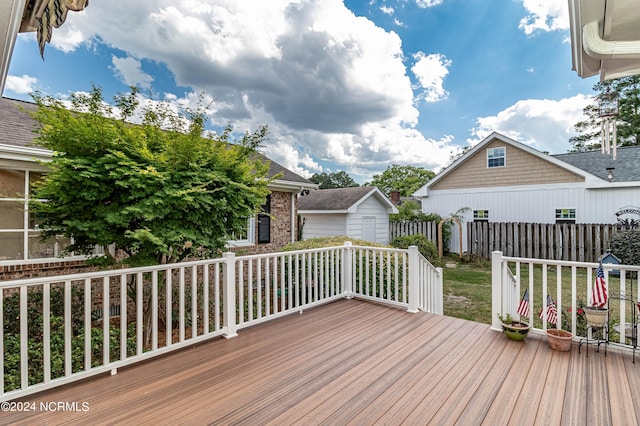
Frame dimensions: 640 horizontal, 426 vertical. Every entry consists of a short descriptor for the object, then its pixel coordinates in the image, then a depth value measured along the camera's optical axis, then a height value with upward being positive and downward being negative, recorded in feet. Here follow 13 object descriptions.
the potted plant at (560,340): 10.37 -4.24
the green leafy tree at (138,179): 9.70 +1.27
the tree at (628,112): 62.49 +22.00
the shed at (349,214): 38.17 +0.39
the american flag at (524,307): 11.66 -3.46
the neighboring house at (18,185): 14.60 +1.59
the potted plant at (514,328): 11.25 -4.15
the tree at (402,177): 106.42 +14.58
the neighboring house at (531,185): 33.96 +3.92
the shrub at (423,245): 32.91 -3.21
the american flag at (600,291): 10.02 -2.46
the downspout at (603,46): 5.74 +3.24
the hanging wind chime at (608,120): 8.62 +2.83
